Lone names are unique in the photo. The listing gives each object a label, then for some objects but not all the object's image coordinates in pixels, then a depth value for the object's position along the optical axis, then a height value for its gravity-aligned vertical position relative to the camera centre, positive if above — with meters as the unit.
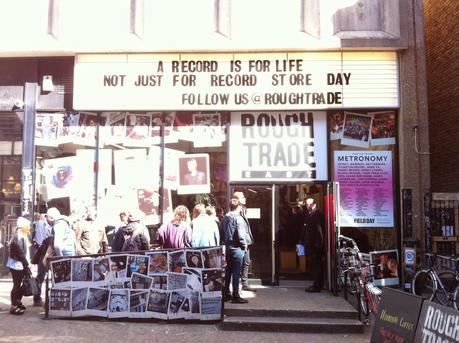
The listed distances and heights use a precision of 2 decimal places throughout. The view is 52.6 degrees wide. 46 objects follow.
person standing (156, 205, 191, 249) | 8.05 -0.65
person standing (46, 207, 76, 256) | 8.02 -0.73
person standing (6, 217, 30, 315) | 7.43 -1.09
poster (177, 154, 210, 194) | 10.05 +0.47
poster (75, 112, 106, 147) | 10.30 +1.52
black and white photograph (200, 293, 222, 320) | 7.21 -1.75
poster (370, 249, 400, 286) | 9.61 -1.49
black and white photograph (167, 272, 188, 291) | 7.22 -1.33
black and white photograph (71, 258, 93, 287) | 7.37 -1.20
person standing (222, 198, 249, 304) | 7.53 -0.82
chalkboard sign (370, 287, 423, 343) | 4.18 -1.14
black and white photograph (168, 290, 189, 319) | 7.20 -1.62
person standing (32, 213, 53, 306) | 8.13 -0.87
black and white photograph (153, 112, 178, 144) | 10.23 +1.55
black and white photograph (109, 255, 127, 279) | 7.32 -1.11
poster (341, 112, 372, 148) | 9.97 +1.32
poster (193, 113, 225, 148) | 10.13 +1.43
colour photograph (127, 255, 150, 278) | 7.30 -1.09
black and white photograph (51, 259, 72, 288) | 7.38 -1.22
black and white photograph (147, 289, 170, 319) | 7.20 -1.67
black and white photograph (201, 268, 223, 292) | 7.21 -1.31
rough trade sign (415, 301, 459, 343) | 3.74 -1.08
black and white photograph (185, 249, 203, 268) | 7.24 -0.98
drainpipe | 10.06 +0.95
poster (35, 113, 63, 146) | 10.31 +1.50
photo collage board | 7.21 -1.40
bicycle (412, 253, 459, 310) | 7.94 -1.60
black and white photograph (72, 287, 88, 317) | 7.29 -1.66
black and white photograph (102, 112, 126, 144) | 10.28 +1.52
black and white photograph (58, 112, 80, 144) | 10.30 +1.52
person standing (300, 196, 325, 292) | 8.70 -0.85
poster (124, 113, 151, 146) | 10.25 +1.47
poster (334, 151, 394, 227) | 9.79 +0.18
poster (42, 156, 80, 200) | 10.17 +0.41
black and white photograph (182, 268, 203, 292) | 7.21 -1.33
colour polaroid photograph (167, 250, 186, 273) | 7.26 -1.01
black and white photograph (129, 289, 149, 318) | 7.25 -1.63
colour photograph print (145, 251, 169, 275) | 7.28 -1.04
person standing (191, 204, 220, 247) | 8.05 -0.64
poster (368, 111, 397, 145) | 9.98 +1.43
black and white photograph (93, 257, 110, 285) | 7.34 -1.16
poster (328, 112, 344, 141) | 9.99 +1.54
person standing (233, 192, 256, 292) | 8.00 -1.19
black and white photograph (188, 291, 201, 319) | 7.20 -1.67
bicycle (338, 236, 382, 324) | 7.14 -1.40
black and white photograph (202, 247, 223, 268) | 7.22 -0.96
